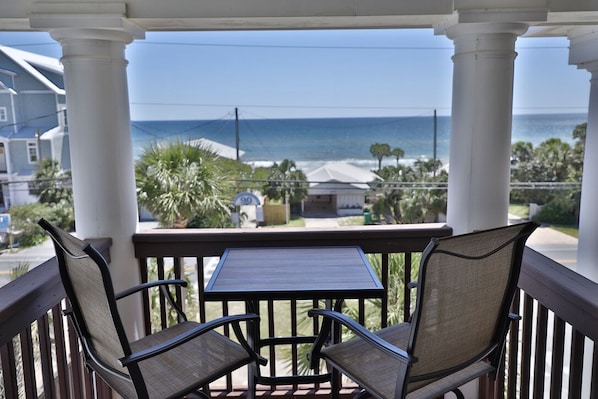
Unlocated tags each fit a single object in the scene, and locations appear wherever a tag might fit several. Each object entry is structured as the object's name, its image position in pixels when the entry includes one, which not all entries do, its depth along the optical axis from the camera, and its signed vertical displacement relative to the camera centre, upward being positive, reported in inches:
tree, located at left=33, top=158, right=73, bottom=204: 667.4 -37.0
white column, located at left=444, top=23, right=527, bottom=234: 83.7 +6.8
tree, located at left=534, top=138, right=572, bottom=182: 869.6 -3.7
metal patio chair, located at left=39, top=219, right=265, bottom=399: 52.5 -24.2
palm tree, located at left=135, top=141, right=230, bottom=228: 359.6 -16.6
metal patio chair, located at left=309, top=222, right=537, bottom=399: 51.9 -20.4
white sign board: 636.1 -54.0
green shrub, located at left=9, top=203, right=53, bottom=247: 601.9 -77.9
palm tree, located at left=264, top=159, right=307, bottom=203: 912.9 -47.1
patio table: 67.8 -18.8
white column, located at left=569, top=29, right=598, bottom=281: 112.8 -8.6
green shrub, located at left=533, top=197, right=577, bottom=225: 858.2 -104.9
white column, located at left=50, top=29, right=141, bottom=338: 82.6 +5.0
